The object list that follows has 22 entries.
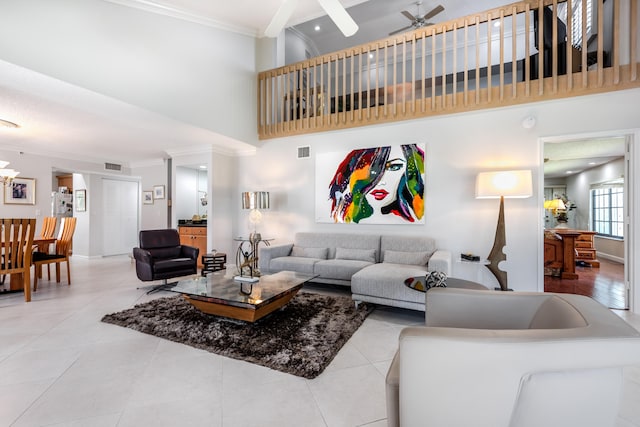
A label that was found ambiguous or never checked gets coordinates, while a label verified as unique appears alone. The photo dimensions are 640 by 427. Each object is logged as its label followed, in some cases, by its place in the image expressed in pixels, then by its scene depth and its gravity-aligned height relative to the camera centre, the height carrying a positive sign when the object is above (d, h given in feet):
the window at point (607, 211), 21.28 +0.10
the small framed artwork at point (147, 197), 22.46 +1.29
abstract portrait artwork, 13.92 +1.42
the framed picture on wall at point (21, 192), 18.11 +1.42
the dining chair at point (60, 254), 14.05 -2.05
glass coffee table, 8.23 -2.43
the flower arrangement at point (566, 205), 23.75 +0.70
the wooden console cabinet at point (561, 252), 15.66 -2.22
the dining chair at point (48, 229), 15.60 -0.85
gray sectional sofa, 9.95 -2.17
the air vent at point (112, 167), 23.33 +3.86
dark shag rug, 7.05 -3.49
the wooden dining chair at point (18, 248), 11.71 -1.44
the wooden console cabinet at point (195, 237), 18.95 -1.58
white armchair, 2.90 -1.74
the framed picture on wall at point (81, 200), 23.48 +1.14
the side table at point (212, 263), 14.89 -2.57
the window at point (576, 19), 14.25 +9.91
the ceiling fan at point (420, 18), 15.63 +11.17
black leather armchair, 12.90 -2.10
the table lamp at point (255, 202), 16.19 +0.63
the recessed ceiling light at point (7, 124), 12.76 +4.06
